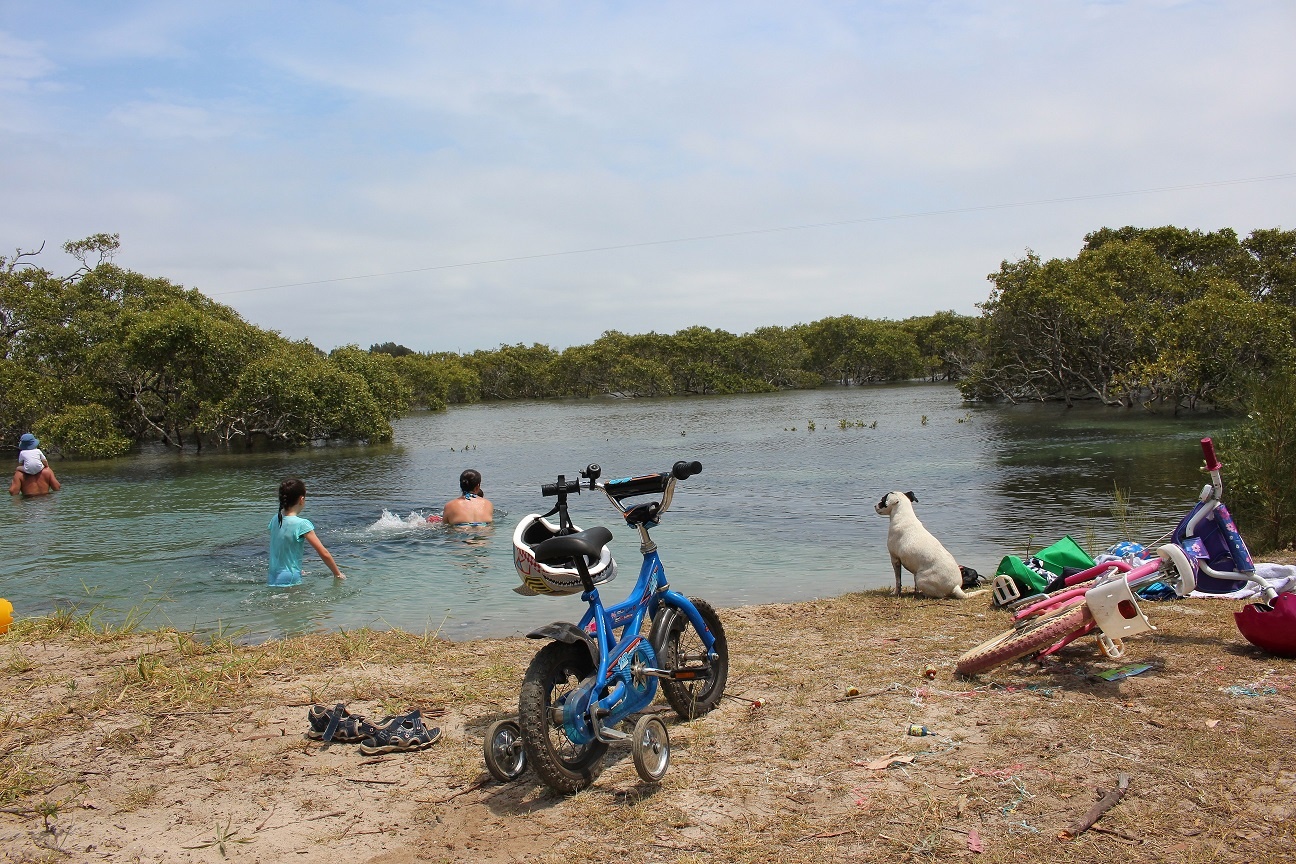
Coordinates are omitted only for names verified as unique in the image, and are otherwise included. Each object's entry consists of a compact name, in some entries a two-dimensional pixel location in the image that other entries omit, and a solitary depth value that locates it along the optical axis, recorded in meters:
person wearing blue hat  19.52
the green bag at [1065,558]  7.48
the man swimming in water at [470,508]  13.98
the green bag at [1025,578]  7.23
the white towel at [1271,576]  5.96
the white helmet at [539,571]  4.14
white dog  8.06
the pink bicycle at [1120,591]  5.04
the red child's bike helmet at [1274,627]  5.22
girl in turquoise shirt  9.16
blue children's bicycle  3.89
